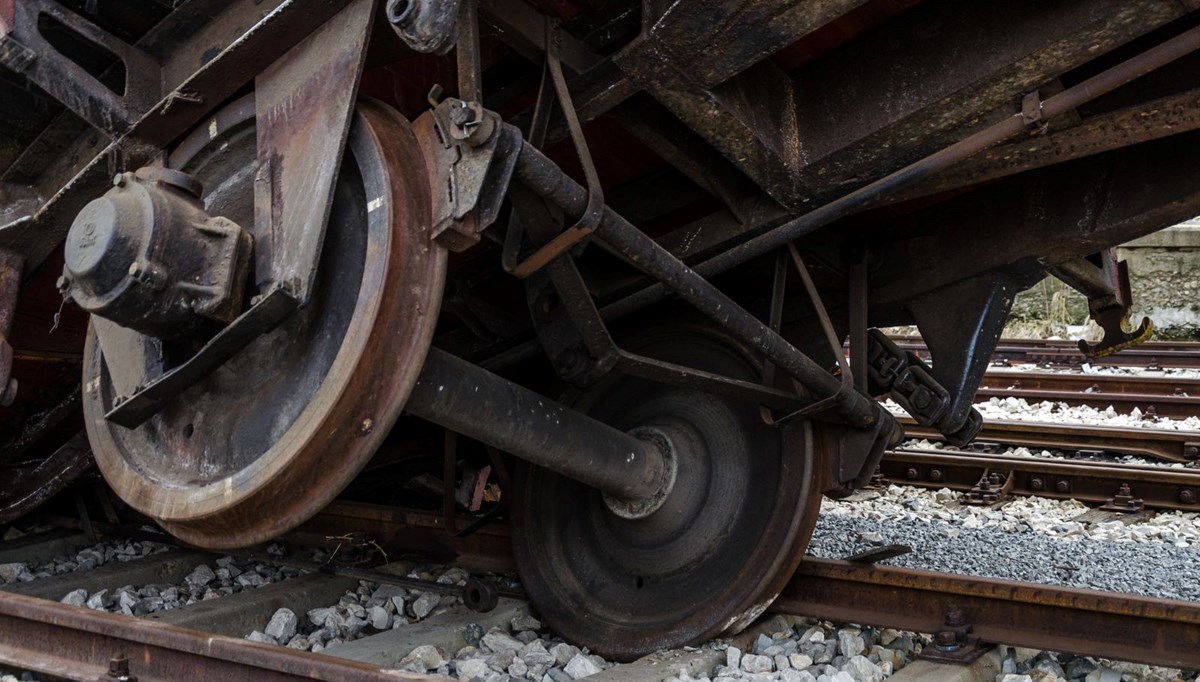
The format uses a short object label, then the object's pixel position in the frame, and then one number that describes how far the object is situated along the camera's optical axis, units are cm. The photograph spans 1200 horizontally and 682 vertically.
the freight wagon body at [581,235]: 232
